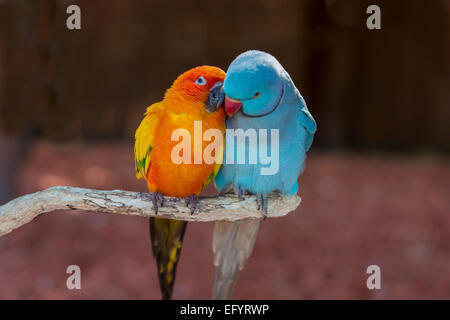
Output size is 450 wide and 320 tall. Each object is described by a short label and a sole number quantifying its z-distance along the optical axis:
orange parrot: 2.44
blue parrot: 2.32
